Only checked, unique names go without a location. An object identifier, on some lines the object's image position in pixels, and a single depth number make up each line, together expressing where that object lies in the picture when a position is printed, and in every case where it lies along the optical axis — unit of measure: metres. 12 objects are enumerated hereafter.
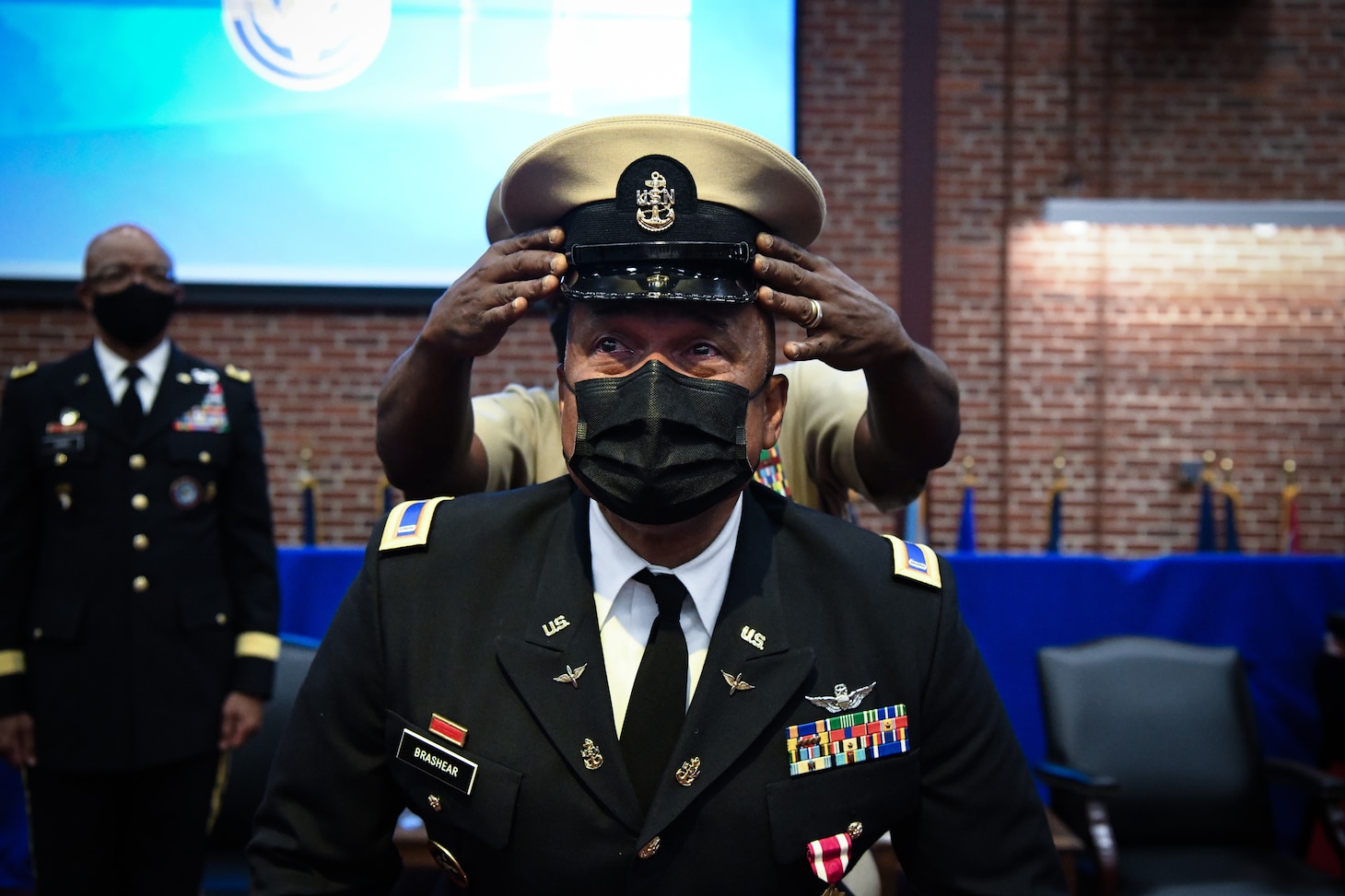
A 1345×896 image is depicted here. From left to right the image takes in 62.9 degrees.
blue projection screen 5.37
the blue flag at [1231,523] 5.52
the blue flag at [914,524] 4.76
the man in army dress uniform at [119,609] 2.71
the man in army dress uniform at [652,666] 1.16
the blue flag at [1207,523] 5.75
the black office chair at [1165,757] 3.18
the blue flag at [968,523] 5.34
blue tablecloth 3.92
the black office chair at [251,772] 3.20
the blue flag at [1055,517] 5.57
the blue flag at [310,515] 5.34
